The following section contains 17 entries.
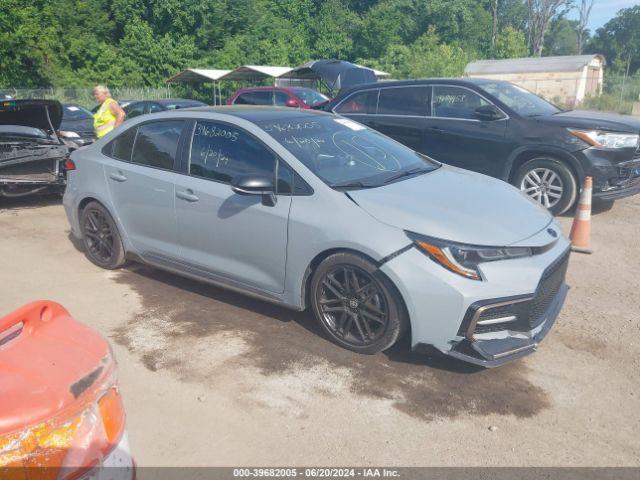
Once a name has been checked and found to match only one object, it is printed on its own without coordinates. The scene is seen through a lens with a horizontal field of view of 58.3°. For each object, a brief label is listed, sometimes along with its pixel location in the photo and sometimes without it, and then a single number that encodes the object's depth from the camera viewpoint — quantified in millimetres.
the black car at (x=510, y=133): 6953
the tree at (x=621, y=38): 82688
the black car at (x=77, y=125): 9930
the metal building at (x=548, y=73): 41156
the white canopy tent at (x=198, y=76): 30359
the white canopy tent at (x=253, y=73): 28062
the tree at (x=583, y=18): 66000
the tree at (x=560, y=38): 86000
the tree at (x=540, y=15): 66125
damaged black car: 7602
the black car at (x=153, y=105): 17984
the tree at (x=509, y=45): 58216
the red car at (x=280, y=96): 15766
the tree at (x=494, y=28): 63266
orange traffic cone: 5945
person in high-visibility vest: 8109
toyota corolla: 3379
